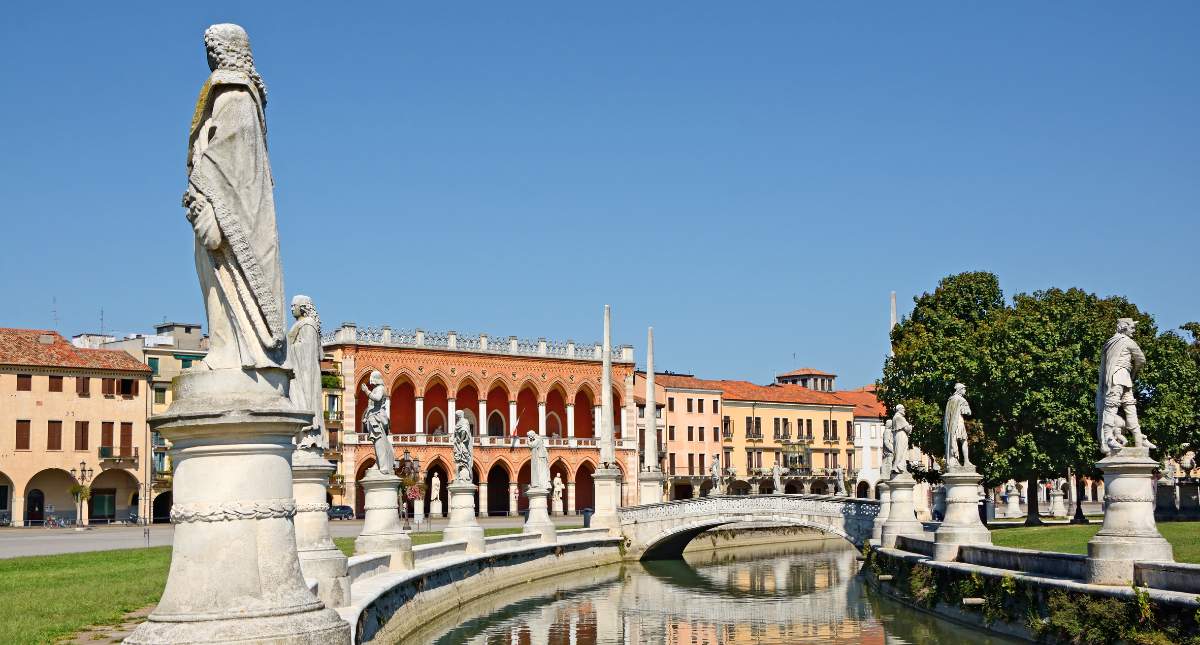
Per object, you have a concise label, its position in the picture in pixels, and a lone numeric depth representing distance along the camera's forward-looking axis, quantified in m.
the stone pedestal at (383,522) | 22.67
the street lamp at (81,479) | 62.33
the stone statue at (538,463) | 40.25
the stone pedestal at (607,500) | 47.62
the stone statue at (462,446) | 33.31
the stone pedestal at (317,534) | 13.88
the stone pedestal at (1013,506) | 68.66
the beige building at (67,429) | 61.34
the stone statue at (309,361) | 14.05
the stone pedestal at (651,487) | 51.78
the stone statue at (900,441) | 35.78
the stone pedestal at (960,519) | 27.48
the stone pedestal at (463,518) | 31.95
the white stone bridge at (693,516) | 46.19
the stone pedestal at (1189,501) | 42.54
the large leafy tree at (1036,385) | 43.12
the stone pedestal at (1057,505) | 68.84
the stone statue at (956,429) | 29.36
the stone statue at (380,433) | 22.66
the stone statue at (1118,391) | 18.17
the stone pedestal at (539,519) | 40.16
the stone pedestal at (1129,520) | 17.84
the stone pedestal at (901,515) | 35.00
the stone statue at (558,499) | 75.90
